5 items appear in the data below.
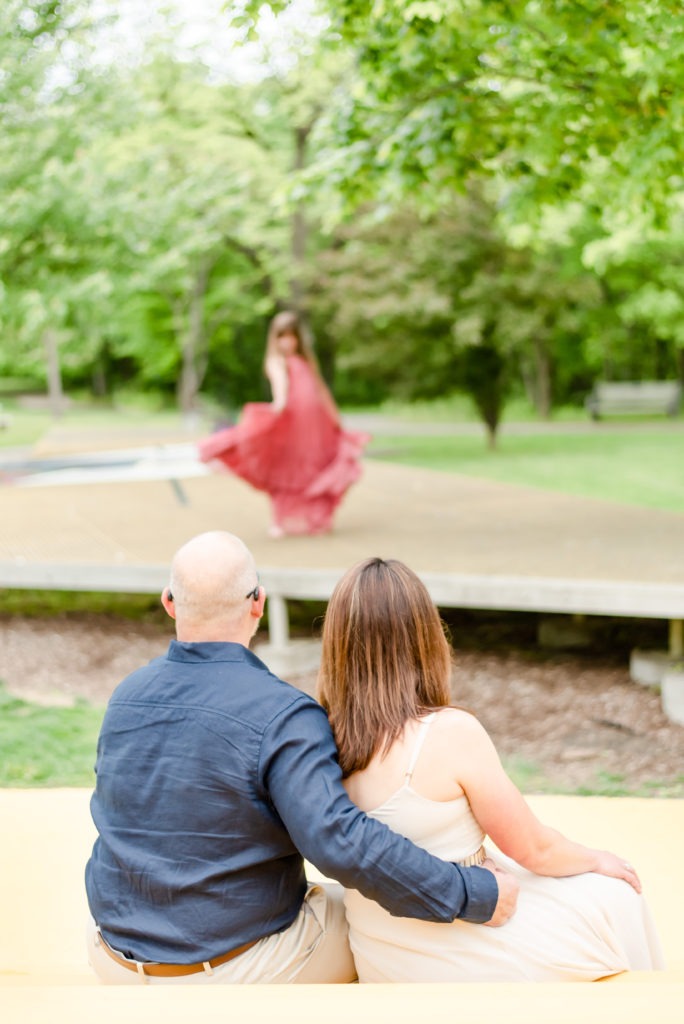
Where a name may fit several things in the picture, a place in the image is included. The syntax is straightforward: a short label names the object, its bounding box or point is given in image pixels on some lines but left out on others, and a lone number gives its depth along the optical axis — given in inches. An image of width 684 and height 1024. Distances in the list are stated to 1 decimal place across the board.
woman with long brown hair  89.1
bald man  84.6
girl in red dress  344.8
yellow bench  80.7
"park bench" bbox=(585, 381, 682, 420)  1072.2
